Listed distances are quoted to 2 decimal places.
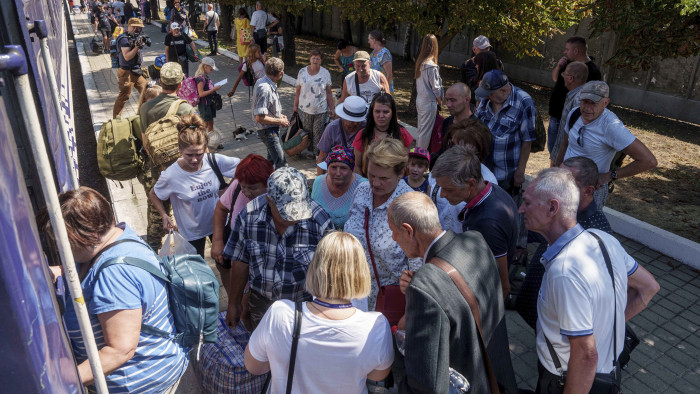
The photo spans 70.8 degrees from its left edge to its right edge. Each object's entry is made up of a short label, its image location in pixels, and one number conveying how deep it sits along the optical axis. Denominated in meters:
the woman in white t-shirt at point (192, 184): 4.02
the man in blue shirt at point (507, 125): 4.86
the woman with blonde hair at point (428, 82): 6.82
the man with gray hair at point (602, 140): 4.21
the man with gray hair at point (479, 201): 3.02
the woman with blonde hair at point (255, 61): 8.43
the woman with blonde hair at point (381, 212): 3.29
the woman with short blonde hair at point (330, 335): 2.15
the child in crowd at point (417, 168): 4.20
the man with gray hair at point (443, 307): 2.09
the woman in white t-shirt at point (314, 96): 7.22
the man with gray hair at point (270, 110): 6.21
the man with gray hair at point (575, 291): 2.28
